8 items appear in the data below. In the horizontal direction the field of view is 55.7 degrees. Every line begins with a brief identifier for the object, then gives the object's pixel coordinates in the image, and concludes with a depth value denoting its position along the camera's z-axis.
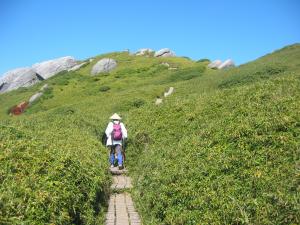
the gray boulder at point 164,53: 53.11
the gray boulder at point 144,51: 56.80
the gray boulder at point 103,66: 48.04
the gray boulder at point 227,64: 40.31
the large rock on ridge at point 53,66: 59.01
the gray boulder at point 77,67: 54.37
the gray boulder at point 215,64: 40.66
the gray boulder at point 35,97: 38.08
